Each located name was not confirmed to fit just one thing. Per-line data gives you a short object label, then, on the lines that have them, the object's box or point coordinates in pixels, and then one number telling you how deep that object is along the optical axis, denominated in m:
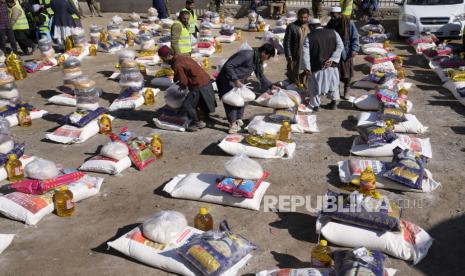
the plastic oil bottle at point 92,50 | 11.93
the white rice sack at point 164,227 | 4.17
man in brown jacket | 6.69
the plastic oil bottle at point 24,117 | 7.62
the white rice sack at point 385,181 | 5.25
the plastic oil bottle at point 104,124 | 7.18
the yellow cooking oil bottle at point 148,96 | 8.46
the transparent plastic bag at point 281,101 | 6.86
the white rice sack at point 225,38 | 13.03
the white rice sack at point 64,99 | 8.57
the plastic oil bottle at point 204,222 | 4.55
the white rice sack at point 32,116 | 7.65
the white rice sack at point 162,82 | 9.35
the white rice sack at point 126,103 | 8.20
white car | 11.52
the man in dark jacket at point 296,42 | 7.89
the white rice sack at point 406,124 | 6.76
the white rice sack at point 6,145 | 5.92
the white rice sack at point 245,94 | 6.73
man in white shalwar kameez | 7.25
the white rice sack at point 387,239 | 4.17
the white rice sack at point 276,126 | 6.36
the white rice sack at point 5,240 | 4.43
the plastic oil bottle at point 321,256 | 3.97
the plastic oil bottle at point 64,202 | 4.97
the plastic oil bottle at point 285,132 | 6.44
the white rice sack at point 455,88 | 7.92
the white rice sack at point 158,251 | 4.01
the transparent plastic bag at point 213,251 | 3.83
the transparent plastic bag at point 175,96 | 7.11
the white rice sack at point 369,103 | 7.66
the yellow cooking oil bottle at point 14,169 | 5.76
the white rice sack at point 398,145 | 6.02
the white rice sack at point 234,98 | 6.67
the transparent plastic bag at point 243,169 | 4.90
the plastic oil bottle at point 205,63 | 10.35
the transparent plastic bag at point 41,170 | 5.04
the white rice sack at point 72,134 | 6.89
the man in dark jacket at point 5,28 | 11.40
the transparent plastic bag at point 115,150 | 5.95
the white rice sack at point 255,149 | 6.14
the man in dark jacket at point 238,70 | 6.66
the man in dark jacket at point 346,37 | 7.77
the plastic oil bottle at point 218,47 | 11.82
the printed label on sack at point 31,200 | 4.91
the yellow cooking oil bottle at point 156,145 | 6.30
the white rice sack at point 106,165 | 5.90
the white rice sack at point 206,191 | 5.04
